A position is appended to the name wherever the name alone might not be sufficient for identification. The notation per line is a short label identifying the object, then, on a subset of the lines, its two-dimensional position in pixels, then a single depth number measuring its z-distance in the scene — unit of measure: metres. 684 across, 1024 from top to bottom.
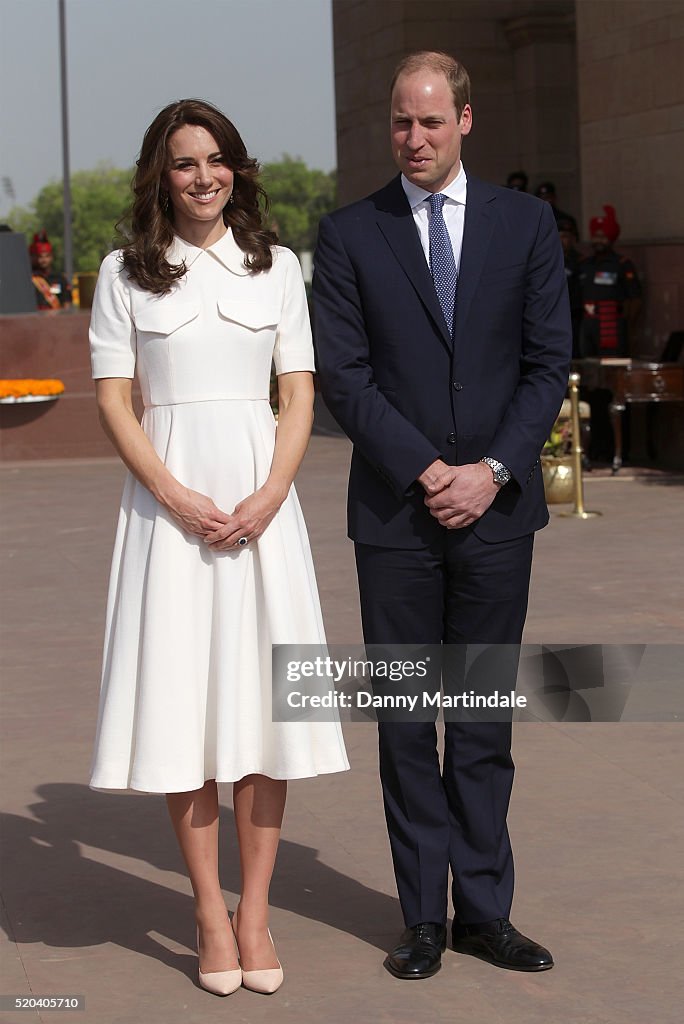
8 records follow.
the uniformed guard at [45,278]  22.41
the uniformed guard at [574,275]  16.77
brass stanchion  12.32
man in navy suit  4.14
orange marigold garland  17.19
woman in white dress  4.08
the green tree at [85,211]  165.75
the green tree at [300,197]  173.00
